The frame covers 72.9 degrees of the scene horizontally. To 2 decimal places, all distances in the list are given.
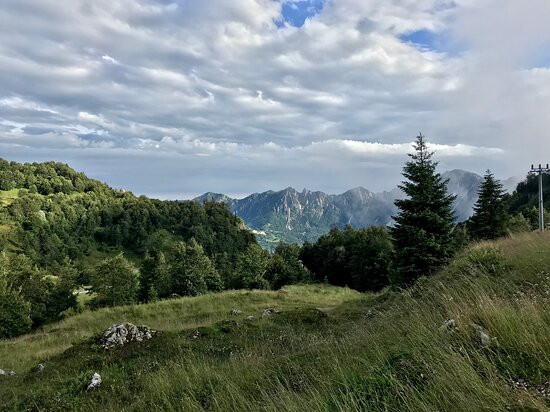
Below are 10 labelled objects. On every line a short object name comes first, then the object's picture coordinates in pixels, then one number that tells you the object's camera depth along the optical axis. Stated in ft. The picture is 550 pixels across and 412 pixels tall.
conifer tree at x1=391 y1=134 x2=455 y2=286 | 85.46
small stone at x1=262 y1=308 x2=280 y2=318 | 67.54
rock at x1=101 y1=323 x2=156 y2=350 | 43.62
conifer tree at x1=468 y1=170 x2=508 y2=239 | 149.07
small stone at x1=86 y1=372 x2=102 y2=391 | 27.54
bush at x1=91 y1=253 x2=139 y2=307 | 162.61
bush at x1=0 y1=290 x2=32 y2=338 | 131.64
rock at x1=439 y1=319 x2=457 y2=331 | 16.81
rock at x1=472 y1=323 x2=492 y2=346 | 14.30
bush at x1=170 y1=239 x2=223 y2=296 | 208.23
